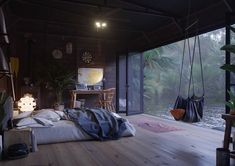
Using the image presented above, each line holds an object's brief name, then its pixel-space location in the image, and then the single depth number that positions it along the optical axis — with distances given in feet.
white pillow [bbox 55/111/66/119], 11.30
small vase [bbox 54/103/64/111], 17.51
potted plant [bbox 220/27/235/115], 6.72
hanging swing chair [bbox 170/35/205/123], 10.19
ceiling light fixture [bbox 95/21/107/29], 13.37
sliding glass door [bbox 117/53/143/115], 19.40
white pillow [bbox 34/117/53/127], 9.77
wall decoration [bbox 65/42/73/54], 19.37
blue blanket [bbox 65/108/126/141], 10.46
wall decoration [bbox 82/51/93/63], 19.76
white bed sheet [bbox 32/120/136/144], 9.74
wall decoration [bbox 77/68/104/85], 19.82
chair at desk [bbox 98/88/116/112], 19.27
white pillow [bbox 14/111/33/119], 10.31
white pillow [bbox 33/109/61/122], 10.45
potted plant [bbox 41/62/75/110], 17.56
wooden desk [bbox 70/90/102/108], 18.29
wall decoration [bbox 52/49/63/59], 19.04
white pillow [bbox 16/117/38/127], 9.35
